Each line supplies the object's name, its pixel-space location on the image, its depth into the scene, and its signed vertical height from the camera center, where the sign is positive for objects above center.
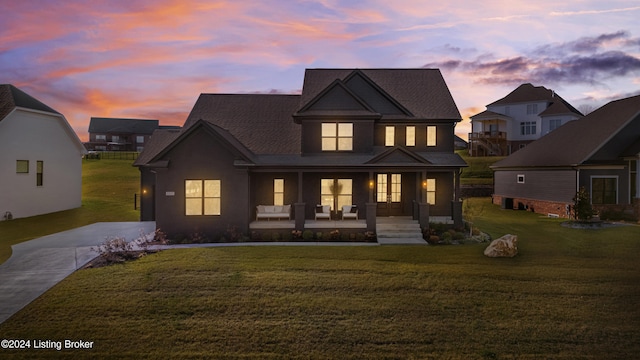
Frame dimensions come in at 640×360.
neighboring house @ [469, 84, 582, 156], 47.66 +9.18
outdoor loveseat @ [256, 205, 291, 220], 18.22 -1.44
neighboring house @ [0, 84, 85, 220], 21.61 +1.83
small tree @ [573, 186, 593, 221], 18.59 -1.23
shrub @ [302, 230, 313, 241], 16.24 -2.41
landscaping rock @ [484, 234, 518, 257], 13.18 -2.44
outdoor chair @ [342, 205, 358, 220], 18.05 -1.48
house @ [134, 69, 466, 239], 16.66 +1.51
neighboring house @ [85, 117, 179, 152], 71.81 +11.00
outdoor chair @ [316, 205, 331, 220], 18.02 -1.49
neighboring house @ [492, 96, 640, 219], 22.77 +1.44
